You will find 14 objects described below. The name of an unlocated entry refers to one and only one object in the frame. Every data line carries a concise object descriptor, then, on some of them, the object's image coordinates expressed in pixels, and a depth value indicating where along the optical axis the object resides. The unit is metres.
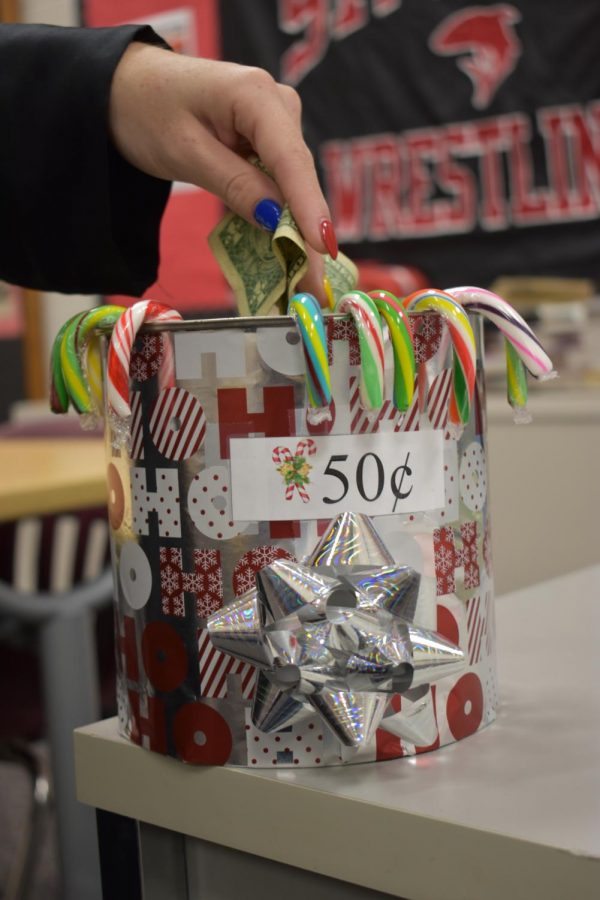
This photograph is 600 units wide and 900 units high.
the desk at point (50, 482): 2.09
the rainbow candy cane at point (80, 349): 1.01
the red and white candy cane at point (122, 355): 0.96
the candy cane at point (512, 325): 0.99
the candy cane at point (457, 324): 0.97
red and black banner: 3.79
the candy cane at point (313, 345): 0.93
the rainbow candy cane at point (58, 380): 1.03
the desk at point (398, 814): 0.87
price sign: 0.95
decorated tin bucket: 0.94
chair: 2.11
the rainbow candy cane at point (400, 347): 0.95
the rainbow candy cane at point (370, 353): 0.93
